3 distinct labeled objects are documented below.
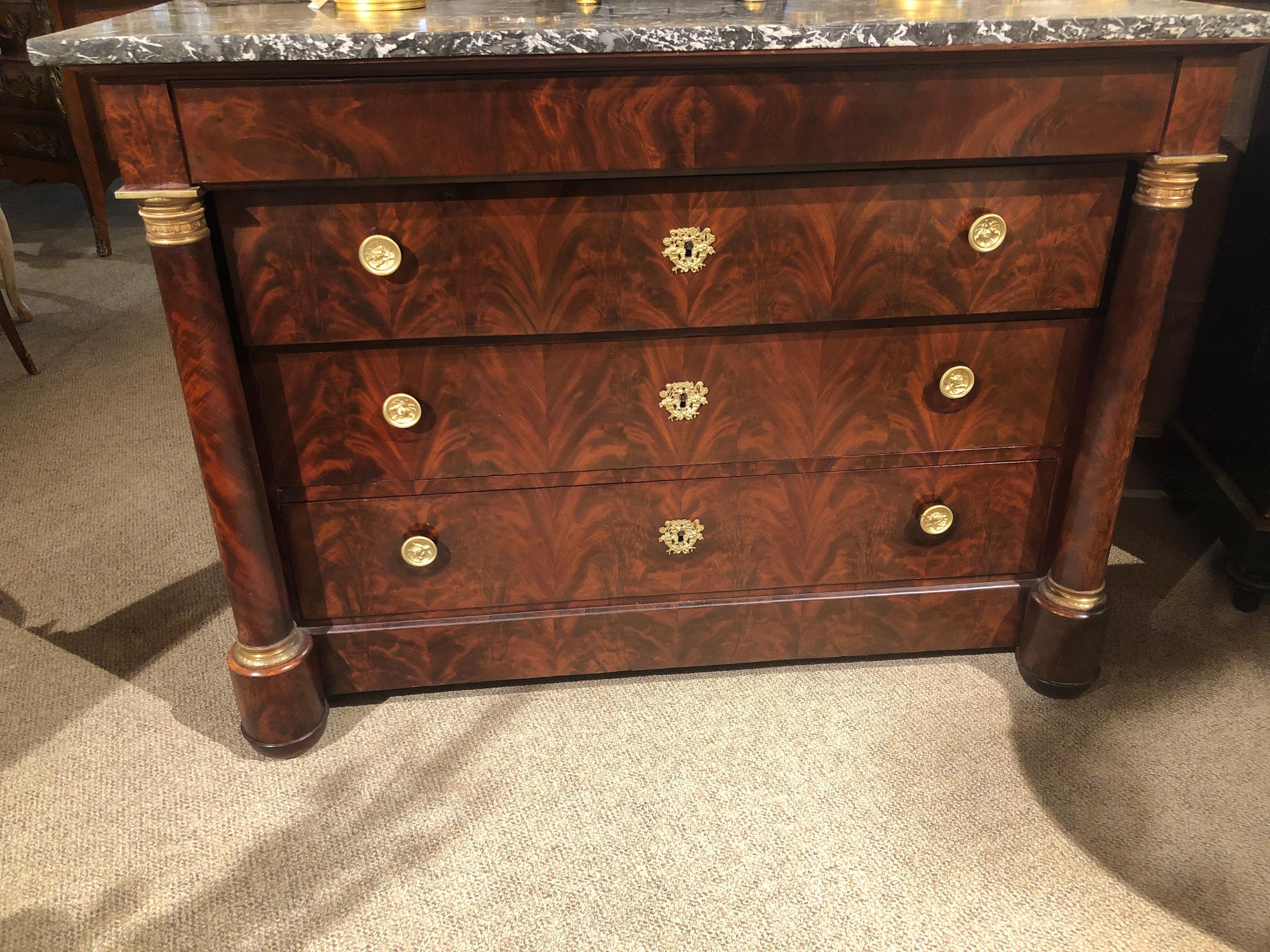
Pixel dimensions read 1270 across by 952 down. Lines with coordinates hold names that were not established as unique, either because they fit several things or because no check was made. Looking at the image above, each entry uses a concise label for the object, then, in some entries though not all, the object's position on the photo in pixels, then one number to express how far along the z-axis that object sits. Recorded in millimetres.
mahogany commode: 1017
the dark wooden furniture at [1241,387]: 1571
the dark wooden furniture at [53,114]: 3105
